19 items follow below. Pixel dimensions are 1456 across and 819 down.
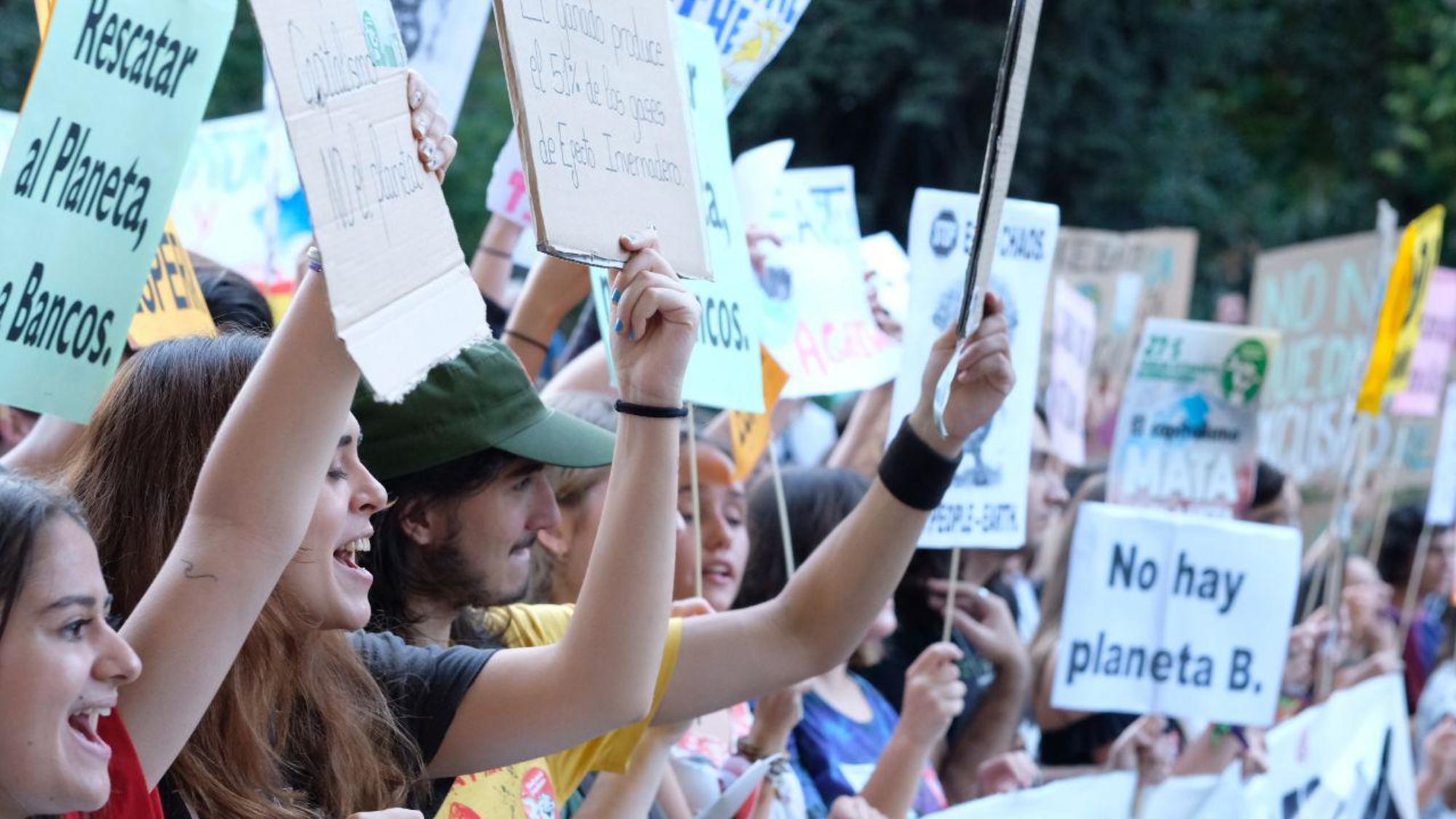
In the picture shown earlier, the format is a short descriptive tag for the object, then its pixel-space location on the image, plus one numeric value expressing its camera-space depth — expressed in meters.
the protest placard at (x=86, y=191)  2.19
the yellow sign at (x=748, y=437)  3.35
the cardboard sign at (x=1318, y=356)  6.27
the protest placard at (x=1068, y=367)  4.92
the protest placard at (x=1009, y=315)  3.30
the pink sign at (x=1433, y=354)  6.73
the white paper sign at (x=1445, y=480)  6.14
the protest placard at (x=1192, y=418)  4.72
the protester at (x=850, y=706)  2.92
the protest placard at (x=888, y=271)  4.12
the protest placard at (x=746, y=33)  3.29
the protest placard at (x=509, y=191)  3.55
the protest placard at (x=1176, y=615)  3.93
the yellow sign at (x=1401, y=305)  5.11
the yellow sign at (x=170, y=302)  2.67
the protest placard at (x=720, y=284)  2.72
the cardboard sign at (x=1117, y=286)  6.98
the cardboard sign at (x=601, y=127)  1.82
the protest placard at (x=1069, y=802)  3.30
